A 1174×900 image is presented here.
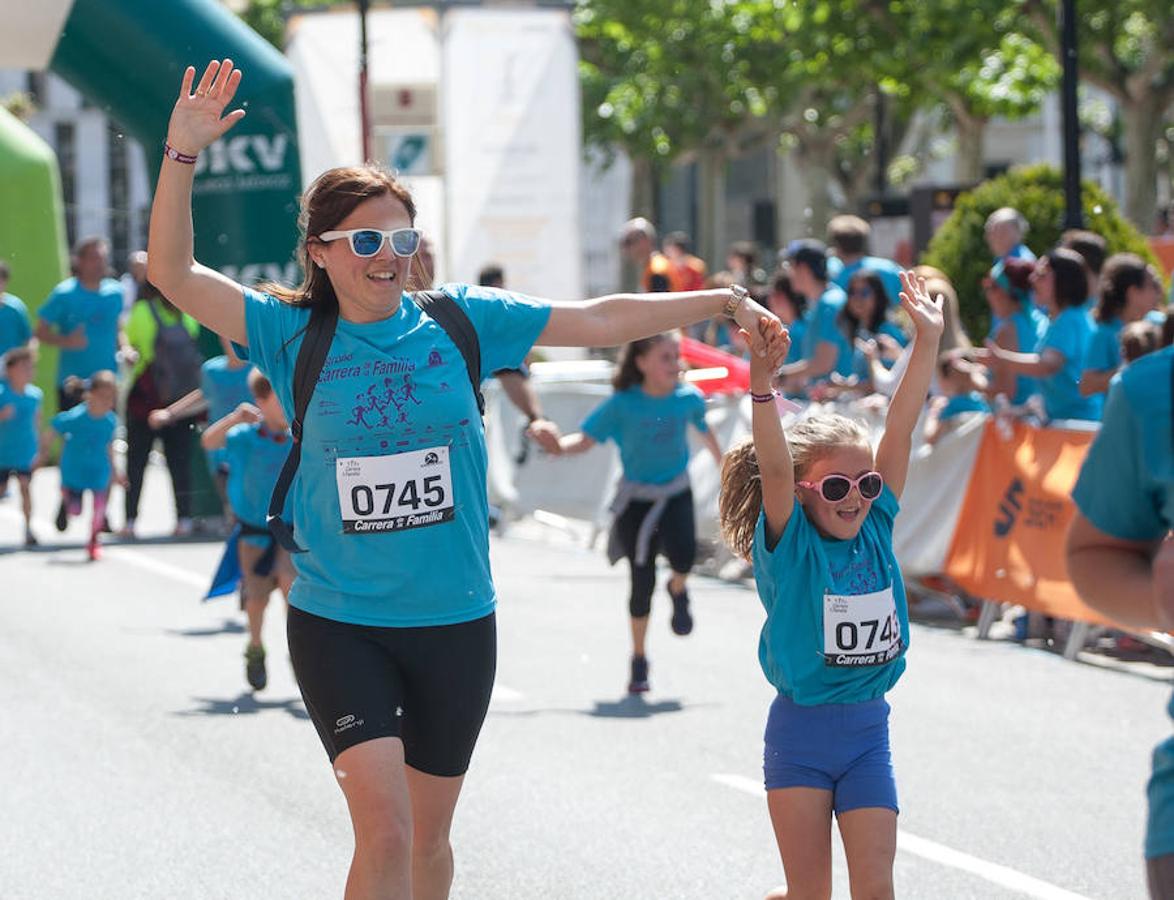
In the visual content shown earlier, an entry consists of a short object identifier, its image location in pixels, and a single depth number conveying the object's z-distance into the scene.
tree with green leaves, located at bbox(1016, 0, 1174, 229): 26.23
